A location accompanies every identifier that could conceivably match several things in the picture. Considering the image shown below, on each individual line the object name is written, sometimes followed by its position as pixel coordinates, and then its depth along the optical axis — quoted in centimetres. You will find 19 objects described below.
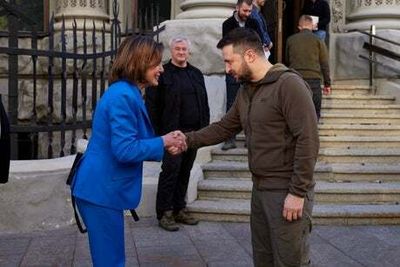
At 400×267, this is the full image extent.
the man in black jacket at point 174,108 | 587
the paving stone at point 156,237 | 551
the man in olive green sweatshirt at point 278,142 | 306
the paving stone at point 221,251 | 503
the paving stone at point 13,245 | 530
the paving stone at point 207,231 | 568
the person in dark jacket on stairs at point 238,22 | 695
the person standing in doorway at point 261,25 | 715
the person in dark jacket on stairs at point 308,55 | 732
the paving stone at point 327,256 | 491
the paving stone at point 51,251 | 499
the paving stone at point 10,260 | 495
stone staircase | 625
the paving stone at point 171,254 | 497
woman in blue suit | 307
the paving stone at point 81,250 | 512
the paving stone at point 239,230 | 572
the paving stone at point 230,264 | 486
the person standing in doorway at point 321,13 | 947
